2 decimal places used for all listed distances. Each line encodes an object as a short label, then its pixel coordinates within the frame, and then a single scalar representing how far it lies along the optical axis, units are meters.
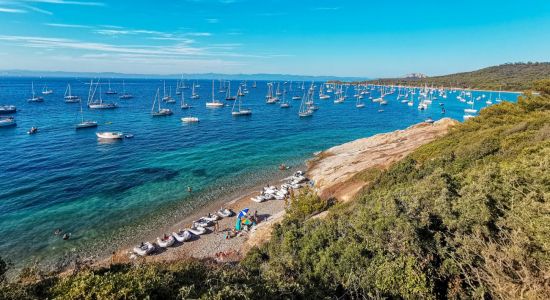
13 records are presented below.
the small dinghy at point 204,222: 29.44
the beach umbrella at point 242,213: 30.23
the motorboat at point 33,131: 62.76
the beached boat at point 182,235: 27.02
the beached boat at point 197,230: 28.30
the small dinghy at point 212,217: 30.30
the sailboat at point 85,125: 70.03
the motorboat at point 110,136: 60.03
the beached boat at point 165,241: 26.16
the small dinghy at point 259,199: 35.03
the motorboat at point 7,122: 70.06
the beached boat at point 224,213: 31.56
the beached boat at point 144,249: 24.53
